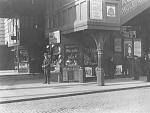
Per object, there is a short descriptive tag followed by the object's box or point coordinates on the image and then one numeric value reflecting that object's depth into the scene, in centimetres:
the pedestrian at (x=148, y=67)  2125
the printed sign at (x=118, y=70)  2387
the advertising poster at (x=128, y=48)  2402
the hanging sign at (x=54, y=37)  2259
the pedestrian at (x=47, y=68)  2048
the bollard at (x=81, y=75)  2087
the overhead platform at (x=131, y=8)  2217
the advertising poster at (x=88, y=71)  2241
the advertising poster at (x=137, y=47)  2544
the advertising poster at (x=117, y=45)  2386
